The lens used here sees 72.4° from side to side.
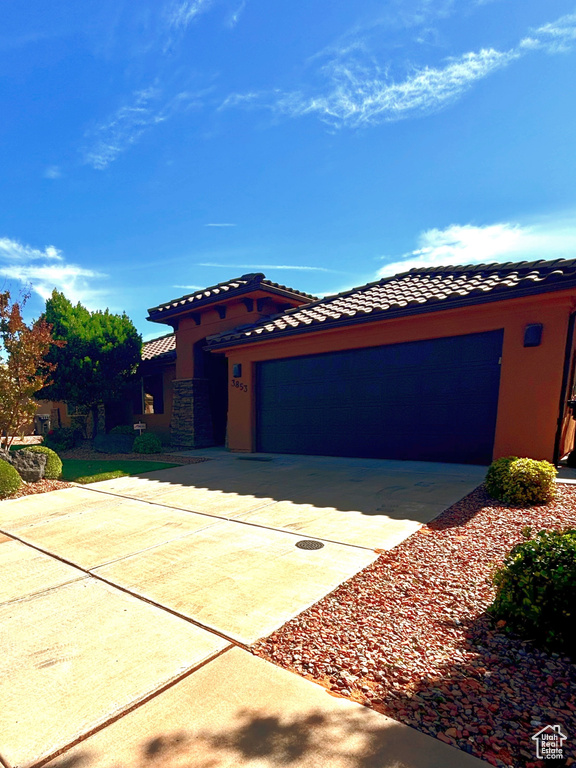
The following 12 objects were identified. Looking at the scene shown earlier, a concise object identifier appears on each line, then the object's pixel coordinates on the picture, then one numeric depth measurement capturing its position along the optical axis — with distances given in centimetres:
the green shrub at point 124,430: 1620
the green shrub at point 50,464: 975
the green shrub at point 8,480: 811
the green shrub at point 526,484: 597
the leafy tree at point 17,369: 1002
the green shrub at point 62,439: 1634
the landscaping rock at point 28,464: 923
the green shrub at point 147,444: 1429
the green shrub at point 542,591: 274
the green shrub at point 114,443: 1474
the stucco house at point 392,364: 808
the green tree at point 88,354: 1484
